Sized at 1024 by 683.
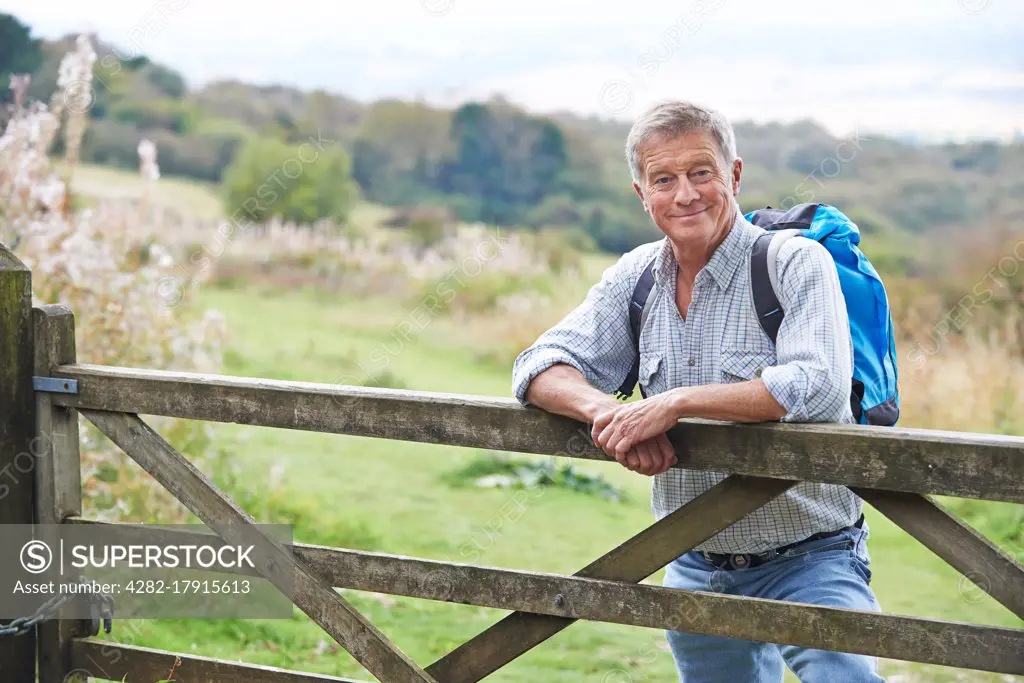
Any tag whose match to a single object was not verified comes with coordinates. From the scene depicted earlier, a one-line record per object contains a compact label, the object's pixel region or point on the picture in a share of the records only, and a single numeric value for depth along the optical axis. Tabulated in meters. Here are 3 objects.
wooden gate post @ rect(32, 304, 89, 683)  3.31
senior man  2.58
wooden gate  2.48
